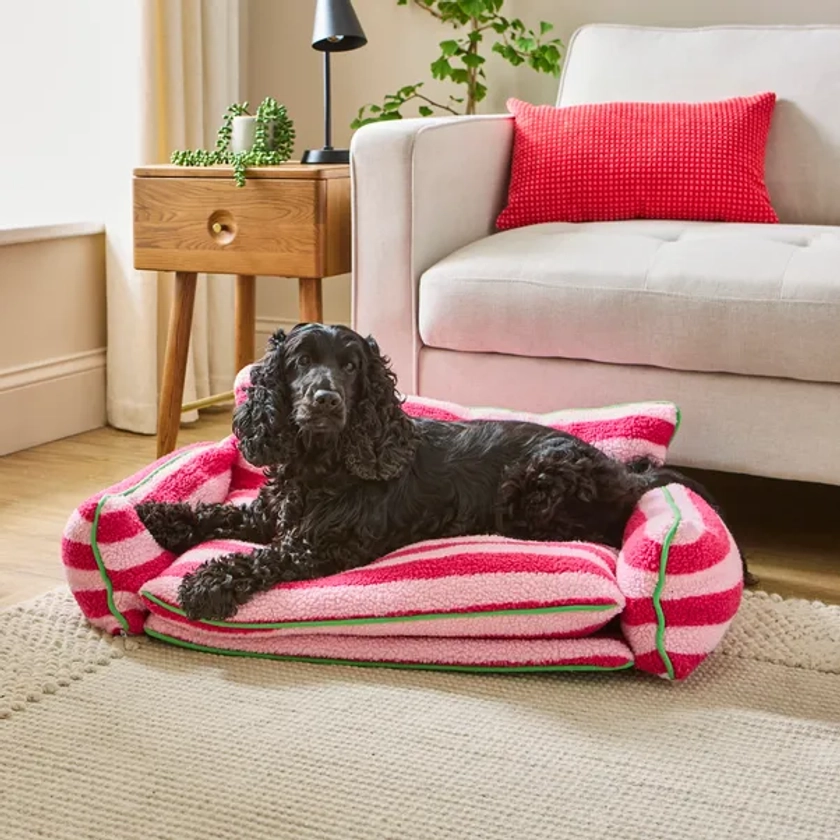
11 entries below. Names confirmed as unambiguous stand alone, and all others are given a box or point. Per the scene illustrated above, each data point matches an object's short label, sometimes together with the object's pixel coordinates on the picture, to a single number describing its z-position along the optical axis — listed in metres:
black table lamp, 2.73
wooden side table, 2.54
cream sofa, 2.08
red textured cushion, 2.61
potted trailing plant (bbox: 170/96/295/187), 2.67
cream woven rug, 1.31
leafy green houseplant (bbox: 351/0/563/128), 3.21
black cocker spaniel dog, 1.75
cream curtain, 3.07
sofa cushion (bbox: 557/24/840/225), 2.70
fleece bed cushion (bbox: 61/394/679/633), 1.75
